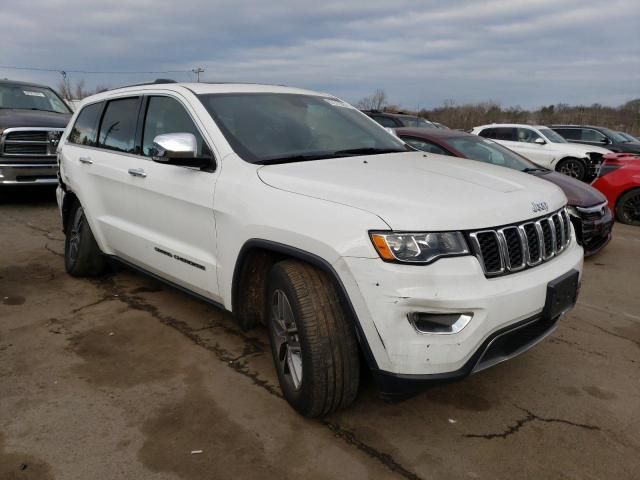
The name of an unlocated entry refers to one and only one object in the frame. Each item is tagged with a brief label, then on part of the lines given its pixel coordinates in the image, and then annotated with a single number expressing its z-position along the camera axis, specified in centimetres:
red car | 829
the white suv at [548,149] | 1254
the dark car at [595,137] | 1492
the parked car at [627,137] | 1642
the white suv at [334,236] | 233
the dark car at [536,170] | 598
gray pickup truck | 823
